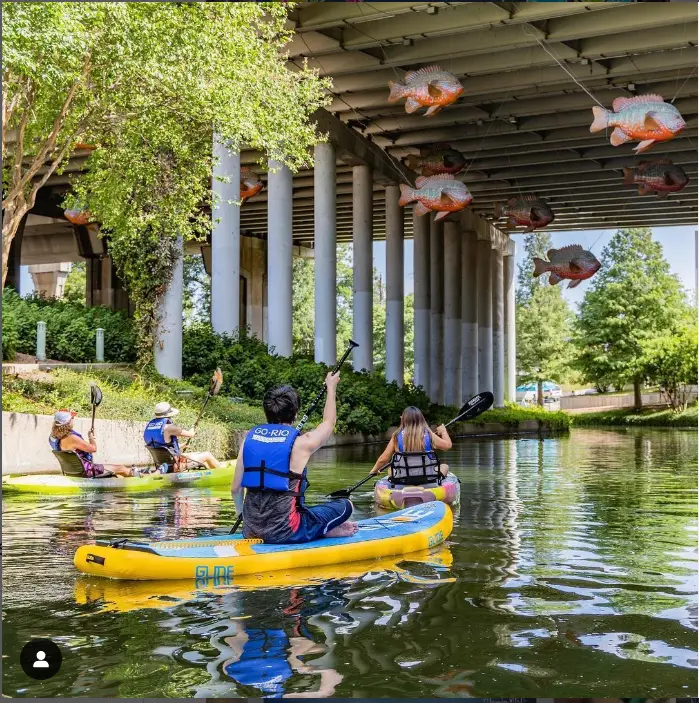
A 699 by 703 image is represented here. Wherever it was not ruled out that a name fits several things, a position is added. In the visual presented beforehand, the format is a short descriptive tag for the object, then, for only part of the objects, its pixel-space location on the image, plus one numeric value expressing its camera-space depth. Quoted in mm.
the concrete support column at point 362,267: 30859
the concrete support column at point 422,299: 37438
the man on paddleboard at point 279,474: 7113
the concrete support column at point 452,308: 39312
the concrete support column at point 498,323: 46625
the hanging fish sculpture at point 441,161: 27719
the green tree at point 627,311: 48000
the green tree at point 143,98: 11090
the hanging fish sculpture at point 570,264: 27812
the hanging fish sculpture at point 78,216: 20770
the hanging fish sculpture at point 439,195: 24141
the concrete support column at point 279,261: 25297
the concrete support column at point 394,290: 34062
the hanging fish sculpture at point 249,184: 24781
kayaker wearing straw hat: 13844
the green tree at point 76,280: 63766
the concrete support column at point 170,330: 20250
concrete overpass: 21109
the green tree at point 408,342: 58375
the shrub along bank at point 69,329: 19359
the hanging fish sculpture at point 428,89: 19469
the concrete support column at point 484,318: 43906
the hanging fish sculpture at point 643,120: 17561
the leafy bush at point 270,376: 21906
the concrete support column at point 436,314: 37781
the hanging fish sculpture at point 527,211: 30250
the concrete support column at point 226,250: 22688
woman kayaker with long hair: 10914
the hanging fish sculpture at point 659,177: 25125
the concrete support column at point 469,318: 41594
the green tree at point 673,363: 44031
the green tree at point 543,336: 53781
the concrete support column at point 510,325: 49750
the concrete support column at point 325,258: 27672
